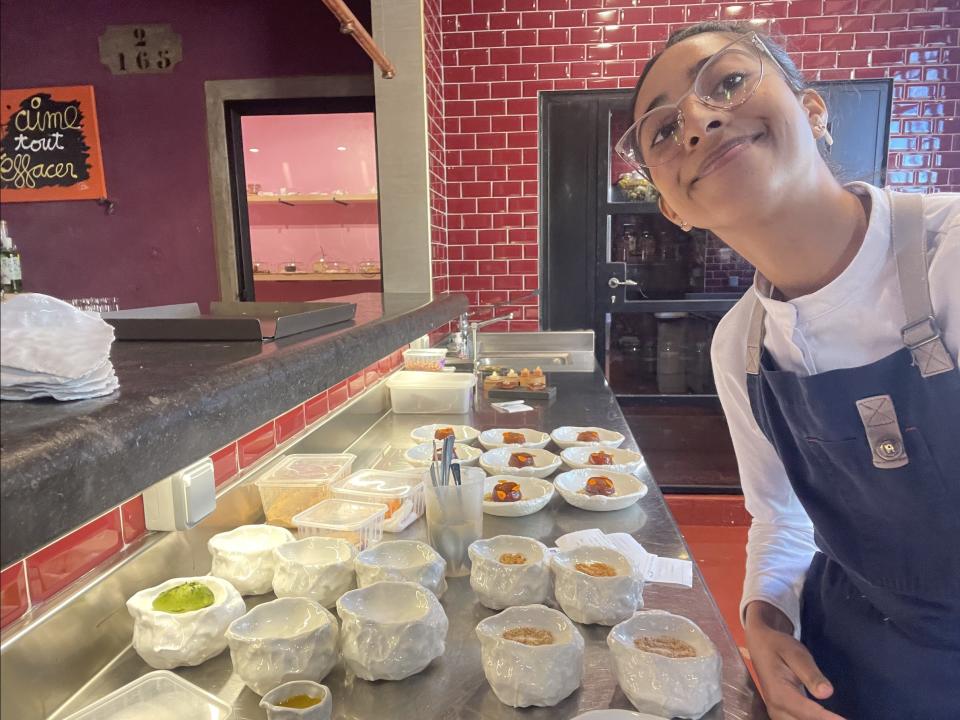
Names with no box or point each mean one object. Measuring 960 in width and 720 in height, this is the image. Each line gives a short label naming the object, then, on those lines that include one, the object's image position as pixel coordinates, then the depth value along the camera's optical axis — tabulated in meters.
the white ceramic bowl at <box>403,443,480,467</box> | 1.86
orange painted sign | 3.77
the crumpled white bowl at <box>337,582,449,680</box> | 0.94
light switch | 1.14
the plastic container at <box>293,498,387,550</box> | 1.30
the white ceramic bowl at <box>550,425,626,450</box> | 2.06
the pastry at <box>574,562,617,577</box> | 1.13
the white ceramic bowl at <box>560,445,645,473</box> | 1.80
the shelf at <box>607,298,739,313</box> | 4.27
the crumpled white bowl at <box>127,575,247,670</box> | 0.95
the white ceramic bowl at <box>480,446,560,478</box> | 1.80
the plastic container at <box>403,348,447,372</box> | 2.80
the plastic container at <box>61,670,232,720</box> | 0.86
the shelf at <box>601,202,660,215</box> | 4.21
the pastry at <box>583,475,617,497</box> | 1.62
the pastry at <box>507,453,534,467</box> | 1.86
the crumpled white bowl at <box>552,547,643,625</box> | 1.09
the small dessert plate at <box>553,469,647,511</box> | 1.58
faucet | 3.20
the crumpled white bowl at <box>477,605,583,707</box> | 0.89
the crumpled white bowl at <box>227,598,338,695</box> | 0.91
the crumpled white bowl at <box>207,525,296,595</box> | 1.17
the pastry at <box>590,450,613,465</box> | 1.84
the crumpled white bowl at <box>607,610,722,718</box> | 0.86
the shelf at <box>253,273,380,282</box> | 5.48
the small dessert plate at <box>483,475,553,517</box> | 1.55
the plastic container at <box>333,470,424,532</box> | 1.46
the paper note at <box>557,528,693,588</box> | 1.25
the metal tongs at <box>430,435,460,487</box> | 1.34
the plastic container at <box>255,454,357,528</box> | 1.44
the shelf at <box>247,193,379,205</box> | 5.47
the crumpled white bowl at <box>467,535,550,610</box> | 1.14
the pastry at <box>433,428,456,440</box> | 2.10
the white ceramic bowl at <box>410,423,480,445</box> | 2.11
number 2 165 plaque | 3.88
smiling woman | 1.10
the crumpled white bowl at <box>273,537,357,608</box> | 1.12
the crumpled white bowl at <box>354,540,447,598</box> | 1.13
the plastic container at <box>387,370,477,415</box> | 2.52
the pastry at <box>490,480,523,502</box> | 1.59
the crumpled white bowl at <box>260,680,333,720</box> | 0.83
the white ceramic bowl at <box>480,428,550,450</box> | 2.08
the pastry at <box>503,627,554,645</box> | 0.95
